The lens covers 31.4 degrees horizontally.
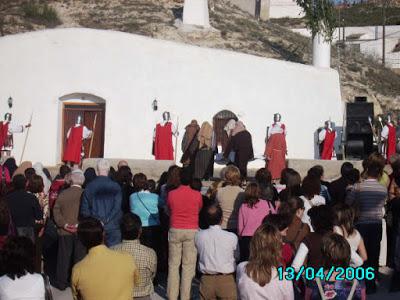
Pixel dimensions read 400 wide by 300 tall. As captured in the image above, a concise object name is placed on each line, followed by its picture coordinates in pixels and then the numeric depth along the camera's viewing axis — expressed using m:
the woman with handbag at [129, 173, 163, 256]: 8.59
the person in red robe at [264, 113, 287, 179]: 16.30
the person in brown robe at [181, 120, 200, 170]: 16.26
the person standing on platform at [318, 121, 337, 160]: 20.06
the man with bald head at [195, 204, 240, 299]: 6.61
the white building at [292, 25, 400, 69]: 43.88
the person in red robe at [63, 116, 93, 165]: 18.33
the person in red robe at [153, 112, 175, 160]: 18.50
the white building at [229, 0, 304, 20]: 50.09
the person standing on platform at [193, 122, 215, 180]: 15.84
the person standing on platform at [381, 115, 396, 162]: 19.16
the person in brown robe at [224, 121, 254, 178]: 14.49
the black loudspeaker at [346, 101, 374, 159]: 20.14
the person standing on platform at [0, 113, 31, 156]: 18.36
